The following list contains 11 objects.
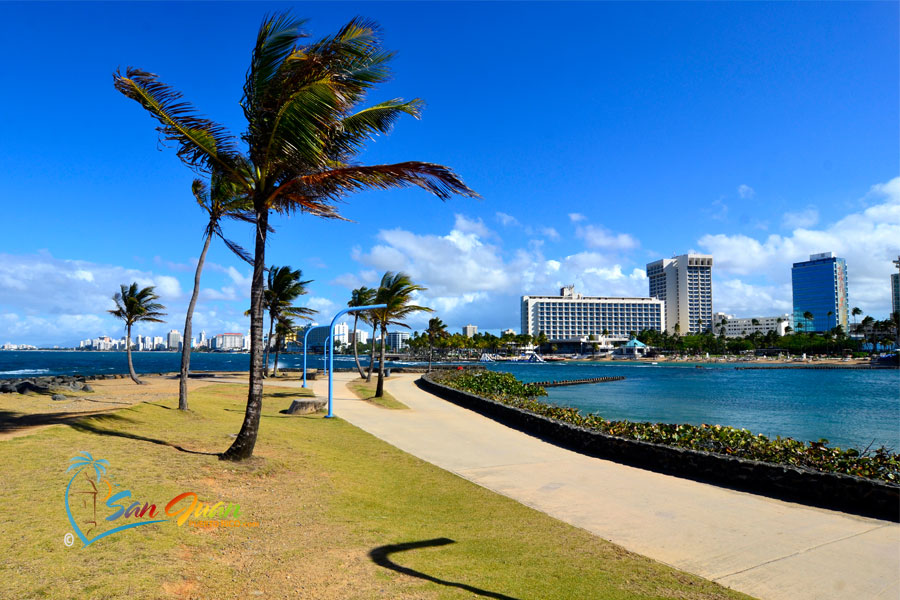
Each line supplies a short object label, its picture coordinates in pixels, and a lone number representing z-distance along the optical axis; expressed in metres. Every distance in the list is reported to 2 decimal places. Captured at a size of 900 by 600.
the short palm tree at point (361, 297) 40.15
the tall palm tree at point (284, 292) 37.56
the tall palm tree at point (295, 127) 8.32
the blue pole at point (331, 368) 18.09
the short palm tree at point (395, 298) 28.88
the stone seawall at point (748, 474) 8.05
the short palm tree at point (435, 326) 72.24
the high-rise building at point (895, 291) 182.45
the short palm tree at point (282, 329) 43.47
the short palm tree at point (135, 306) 31.64
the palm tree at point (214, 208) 14.49
